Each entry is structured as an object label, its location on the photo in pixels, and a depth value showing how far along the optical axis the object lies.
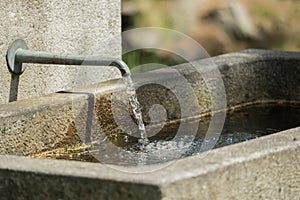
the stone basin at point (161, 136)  3.61
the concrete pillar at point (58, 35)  5.19
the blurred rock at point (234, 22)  11.85
